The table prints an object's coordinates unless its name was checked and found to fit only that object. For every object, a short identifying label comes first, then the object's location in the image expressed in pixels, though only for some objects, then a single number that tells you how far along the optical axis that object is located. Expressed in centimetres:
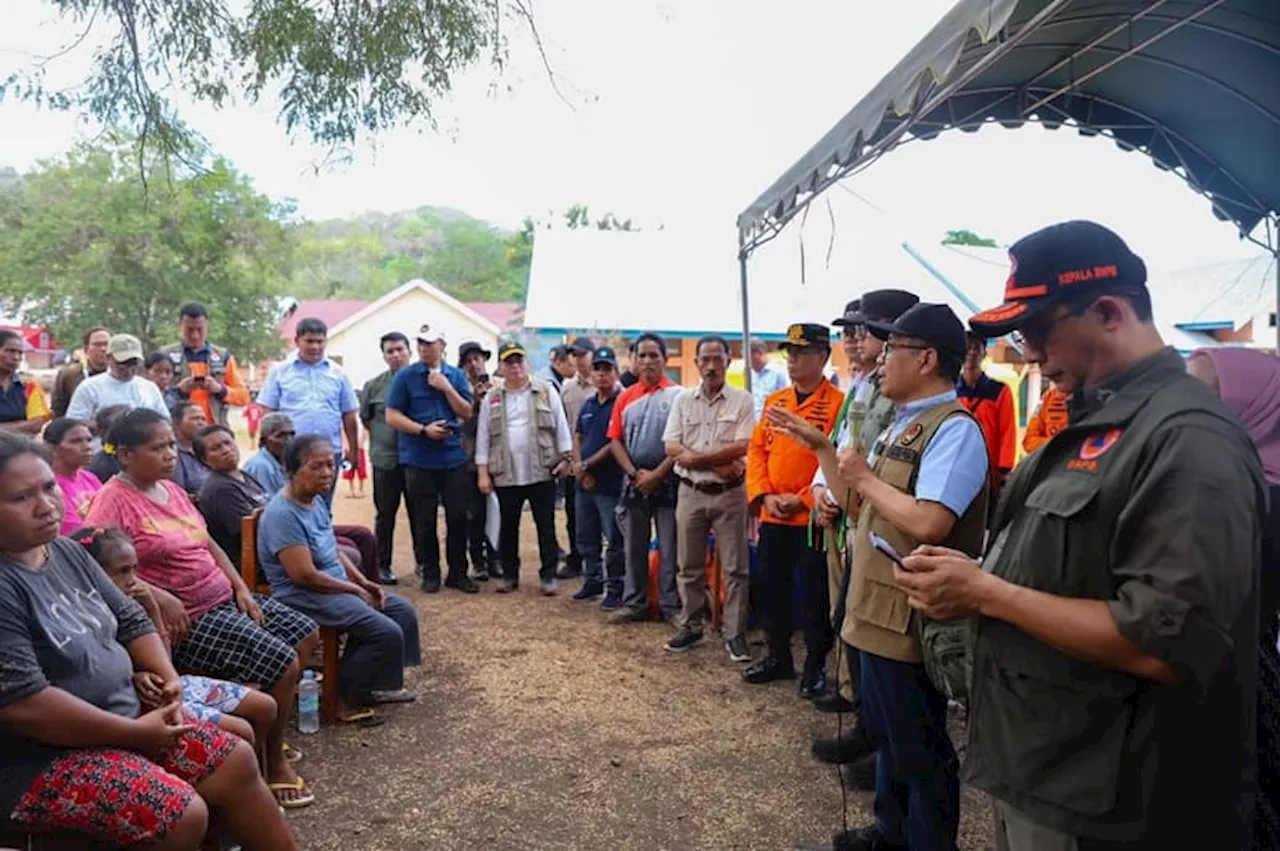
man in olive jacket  127
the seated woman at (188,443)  473
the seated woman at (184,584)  346
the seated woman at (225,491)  436
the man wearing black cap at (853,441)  325
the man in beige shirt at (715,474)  512
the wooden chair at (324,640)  423
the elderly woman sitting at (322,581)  411
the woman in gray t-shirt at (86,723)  224
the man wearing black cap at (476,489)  698
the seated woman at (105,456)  477
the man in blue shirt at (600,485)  635
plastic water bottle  418
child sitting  298
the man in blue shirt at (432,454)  665
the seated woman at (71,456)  401
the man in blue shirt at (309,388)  637
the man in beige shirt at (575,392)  771
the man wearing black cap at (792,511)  441
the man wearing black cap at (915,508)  241
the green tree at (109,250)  2273
